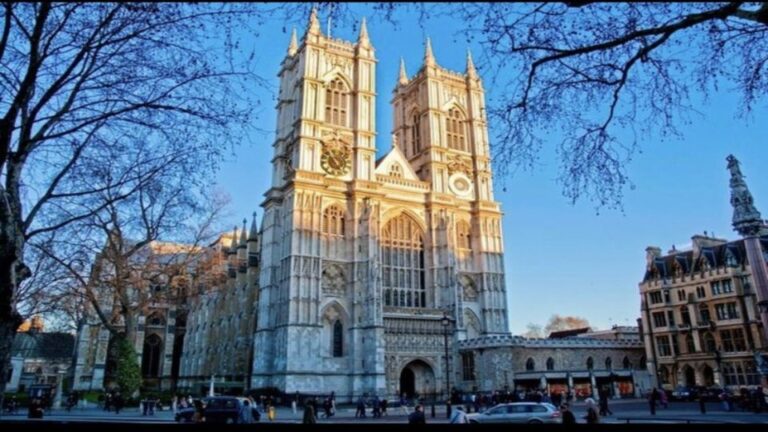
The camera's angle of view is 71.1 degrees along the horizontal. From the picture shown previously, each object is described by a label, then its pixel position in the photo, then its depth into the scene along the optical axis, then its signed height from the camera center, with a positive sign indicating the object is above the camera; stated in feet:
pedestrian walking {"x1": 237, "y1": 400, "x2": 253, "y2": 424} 57.98 -3.26
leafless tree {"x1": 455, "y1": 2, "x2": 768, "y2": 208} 23.21 +15.11
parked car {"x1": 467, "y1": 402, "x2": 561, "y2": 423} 54.90 -3.43
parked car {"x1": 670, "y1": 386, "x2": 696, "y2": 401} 114.31 -3.62
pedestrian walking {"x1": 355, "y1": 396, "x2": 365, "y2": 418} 91.86 -4.78
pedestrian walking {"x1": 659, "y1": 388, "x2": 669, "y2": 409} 89.09 -3.72
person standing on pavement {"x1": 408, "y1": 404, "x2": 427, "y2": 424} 41.32 -2.74
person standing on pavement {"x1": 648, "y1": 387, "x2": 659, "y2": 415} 73.72 -3.07
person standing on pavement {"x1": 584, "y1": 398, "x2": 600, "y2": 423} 42.91 -2.71
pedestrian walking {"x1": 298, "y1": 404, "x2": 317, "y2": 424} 47.04 -2.80
